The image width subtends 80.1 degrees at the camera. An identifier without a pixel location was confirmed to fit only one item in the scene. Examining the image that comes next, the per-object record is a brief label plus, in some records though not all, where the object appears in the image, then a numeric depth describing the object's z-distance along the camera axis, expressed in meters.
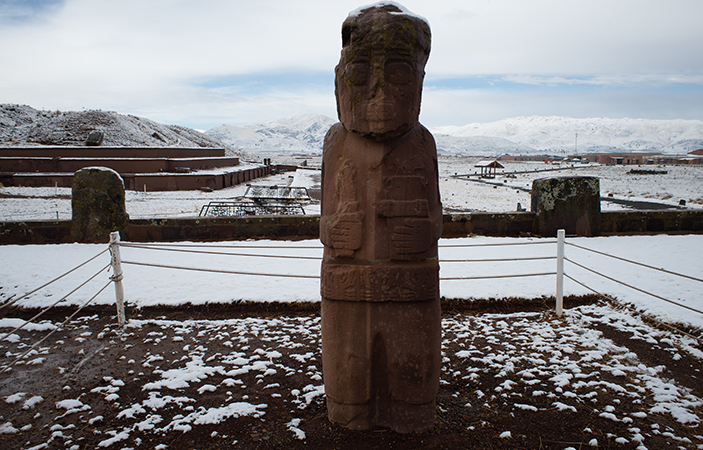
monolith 2.82
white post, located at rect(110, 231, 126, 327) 4.75
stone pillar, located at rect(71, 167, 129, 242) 7.33
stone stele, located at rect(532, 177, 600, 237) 7.85
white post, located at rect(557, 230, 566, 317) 4.82
